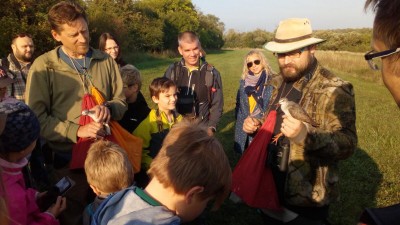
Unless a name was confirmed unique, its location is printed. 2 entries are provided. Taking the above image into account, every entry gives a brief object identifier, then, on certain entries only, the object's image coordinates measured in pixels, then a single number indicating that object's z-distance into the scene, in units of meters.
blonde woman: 6.39
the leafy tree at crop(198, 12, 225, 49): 80.78
